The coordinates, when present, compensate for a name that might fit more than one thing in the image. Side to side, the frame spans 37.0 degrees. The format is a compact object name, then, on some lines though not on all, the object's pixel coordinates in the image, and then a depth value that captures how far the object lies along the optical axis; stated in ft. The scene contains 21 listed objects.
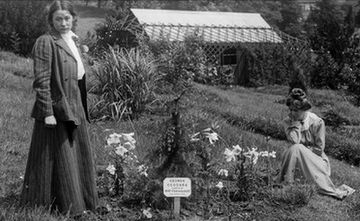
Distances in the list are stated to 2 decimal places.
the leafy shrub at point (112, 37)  48.64
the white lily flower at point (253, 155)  17.06
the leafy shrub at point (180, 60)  39.40
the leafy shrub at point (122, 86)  29.32
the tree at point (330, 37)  67.67
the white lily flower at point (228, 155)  16.57
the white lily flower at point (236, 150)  17.00
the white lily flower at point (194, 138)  16.06
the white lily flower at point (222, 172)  16.61
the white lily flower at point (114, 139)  15.99
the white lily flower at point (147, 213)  14.60
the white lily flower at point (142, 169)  16.15
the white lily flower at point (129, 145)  16.21
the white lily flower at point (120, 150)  15.90
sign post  14.43
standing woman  13.58
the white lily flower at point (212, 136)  16.11
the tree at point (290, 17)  107.86
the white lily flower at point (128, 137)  16.26
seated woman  18.43
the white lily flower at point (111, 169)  15.67
